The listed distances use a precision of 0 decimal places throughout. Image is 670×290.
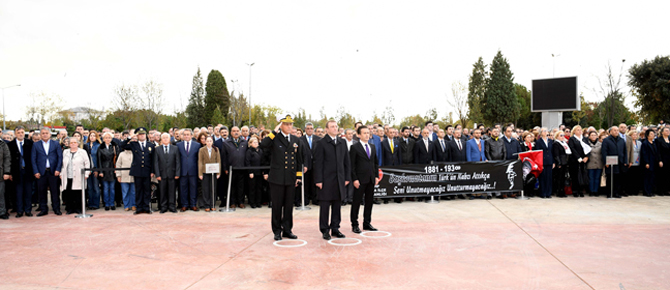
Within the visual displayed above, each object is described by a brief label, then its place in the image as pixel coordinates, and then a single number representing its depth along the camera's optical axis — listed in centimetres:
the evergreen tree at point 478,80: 5419
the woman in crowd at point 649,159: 1162
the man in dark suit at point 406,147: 1135
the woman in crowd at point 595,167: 1170
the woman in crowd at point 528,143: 1207
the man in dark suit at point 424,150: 1136
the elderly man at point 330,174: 688
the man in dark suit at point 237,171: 1030
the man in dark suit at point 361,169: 728
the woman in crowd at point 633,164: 1175
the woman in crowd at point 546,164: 1161
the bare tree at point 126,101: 4288
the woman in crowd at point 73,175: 960
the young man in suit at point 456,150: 1168
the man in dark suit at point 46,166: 934
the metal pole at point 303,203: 1004
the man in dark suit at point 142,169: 967
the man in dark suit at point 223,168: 1037
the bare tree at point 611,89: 3774
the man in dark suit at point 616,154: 1154
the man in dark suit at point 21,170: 933
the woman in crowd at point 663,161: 1171
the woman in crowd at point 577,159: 1162
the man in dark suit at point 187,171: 988
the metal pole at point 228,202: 984
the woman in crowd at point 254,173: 1031
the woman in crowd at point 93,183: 1040
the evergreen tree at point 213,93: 5703
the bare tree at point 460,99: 4441
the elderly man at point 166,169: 970
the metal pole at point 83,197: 924
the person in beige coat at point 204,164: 986
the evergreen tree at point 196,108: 5797
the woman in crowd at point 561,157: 1163
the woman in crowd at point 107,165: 1032
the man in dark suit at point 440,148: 1151
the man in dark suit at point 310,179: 1073
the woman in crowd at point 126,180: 1023
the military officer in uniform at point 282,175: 683
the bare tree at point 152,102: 4400
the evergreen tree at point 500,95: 5472
